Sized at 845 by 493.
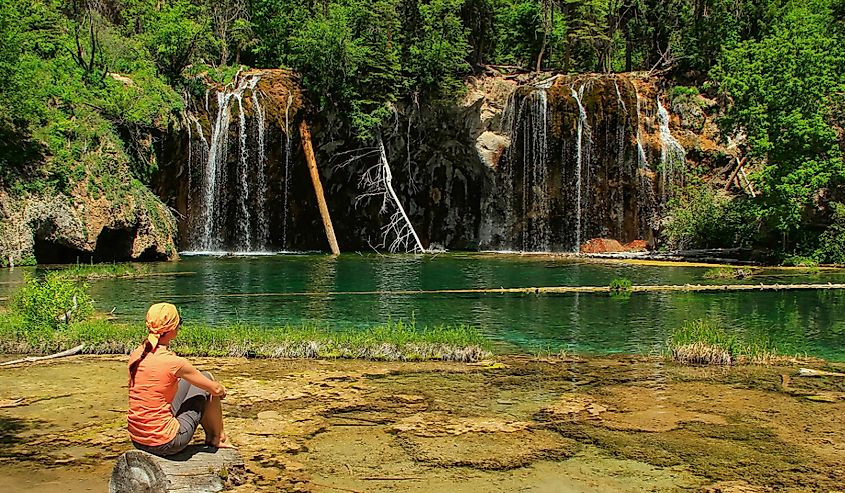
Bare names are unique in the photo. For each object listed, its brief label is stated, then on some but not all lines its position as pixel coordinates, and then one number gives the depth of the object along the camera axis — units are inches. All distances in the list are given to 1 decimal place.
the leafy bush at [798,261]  1088.2
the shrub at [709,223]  1222.9
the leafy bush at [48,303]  474.3
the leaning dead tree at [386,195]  1441.9
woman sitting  213.6
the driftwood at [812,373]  402.3
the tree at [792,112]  1087.6
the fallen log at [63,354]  369.1
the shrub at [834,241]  1105.4
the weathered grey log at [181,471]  205.9
